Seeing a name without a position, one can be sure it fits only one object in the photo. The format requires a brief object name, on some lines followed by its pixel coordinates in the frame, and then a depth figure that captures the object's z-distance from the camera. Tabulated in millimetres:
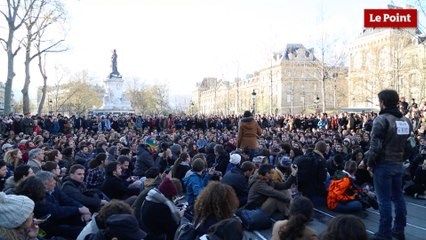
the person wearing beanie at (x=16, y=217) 3803
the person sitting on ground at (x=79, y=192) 7148
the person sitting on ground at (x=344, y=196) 8852
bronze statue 44656
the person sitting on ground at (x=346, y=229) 3393
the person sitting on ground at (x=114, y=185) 8016
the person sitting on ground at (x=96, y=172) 9125
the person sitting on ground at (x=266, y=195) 8359
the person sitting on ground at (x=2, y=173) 7848
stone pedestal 43719
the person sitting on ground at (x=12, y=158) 9766
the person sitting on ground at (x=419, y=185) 11016
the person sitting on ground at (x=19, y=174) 6777
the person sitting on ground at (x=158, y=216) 5641
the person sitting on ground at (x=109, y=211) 4238
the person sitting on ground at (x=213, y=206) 4660
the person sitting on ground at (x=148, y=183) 6064
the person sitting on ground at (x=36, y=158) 9062
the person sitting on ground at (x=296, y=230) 4121
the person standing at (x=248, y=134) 12352
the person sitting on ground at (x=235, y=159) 9039
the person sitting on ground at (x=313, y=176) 9266
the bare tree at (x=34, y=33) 33059
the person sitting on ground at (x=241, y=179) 8516
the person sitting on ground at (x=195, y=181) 8606
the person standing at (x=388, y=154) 5883
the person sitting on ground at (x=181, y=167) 10484
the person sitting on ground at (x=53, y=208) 5555
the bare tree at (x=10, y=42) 29984
